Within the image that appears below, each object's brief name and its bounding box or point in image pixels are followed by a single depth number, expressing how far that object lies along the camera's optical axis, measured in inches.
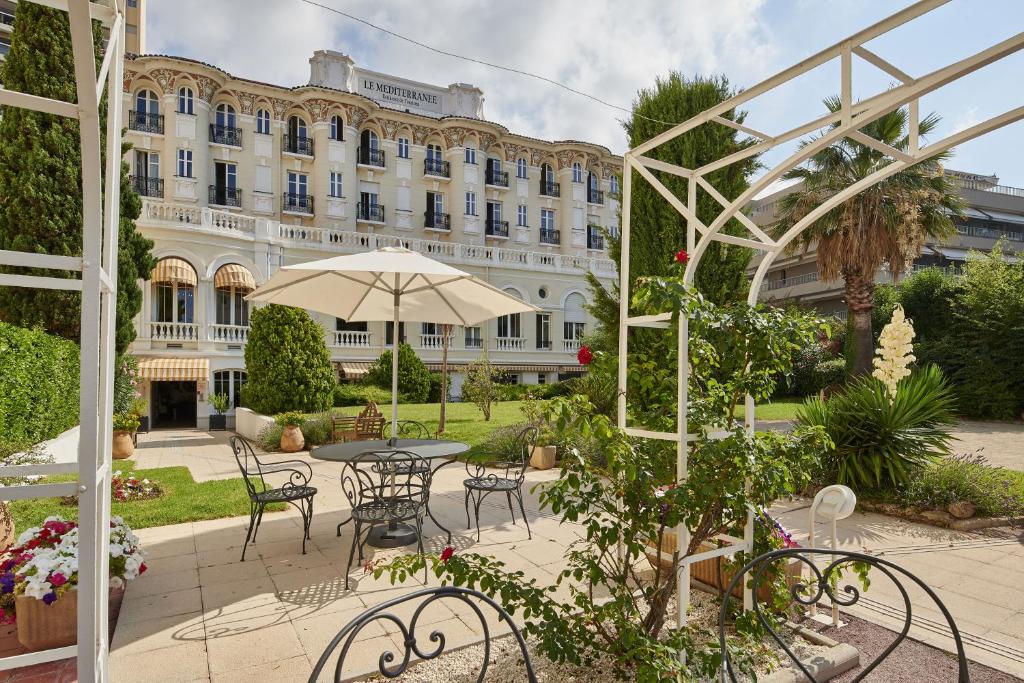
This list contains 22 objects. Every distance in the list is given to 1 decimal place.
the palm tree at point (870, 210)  610.9
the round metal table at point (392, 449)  219.3
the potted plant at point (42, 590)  136.5
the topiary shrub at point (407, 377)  811.4
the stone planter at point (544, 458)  403.2
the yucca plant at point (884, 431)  281.7
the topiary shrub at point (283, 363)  556.1
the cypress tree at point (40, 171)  445.7
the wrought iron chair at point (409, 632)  66.4
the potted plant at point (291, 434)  494.0
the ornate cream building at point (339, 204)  762.2
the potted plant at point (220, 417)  709.9
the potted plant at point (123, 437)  475.5
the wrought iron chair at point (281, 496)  210.4
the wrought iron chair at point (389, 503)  188.9
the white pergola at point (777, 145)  100.7
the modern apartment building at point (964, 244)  1485.0
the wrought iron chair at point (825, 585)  77.7
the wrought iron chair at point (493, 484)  237.3
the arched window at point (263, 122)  1016.2
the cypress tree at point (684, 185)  308.3
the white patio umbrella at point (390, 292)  223.1
